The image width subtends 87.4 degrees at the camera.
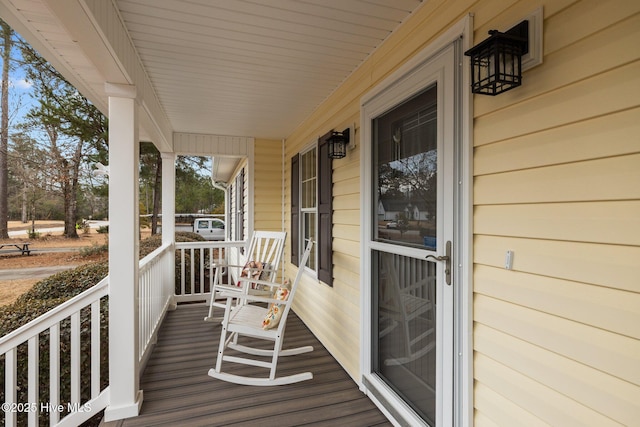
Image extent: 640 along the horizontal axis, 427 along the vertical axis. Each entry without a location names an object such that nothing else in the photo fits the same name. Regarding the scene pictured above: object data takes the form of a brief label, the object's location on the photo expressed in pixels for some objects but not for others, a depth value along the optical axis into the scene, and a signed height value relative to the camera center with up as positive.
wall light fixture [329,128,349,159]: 2.89 +0.61
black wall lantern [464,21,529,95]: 1.22 +0.59
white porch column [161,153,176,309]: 4.76 +0.15
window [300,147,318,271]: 3.89 +0.19
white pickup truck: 14.30 -0.70
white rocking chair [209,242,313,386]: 2.65 -1.01
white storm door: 1.66 -0.17
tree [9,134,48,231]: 4.34 +0.50
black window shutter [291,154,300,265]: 4.42 +0.05
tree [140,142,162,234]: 10.09 +1.03
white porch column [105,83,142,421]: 2.25 -0.29
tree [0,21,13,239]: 3.86 +1.01
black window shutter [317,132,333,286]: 3.22 -0.01
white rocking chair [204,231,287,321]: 3.75 -0.66
